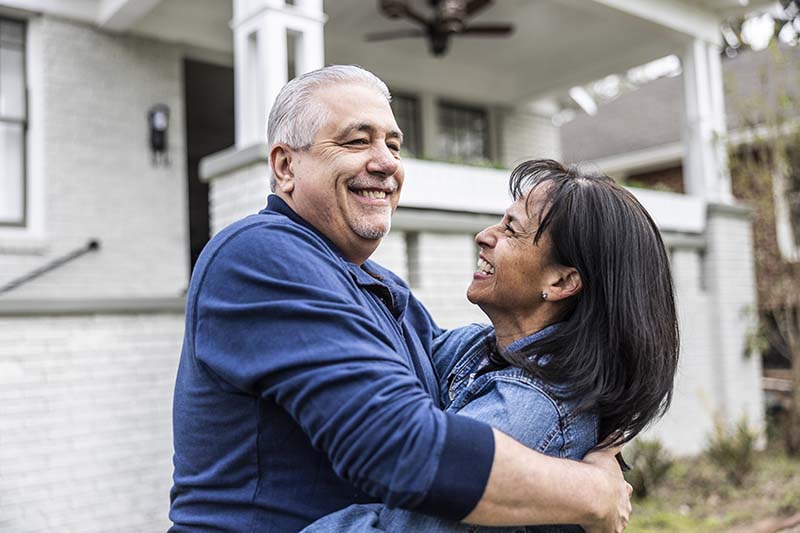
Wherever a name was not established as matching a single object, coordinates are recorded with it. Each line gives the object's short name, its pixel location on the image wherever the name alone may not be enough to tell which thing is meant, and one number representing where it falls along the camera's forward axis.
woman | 1.57
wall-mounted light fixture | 7.26
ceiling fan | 7.02
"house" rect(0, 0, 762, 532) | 5.04
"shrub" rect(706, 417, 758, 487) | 6.66
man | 1.31
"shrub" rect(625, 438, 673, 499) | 6.32
